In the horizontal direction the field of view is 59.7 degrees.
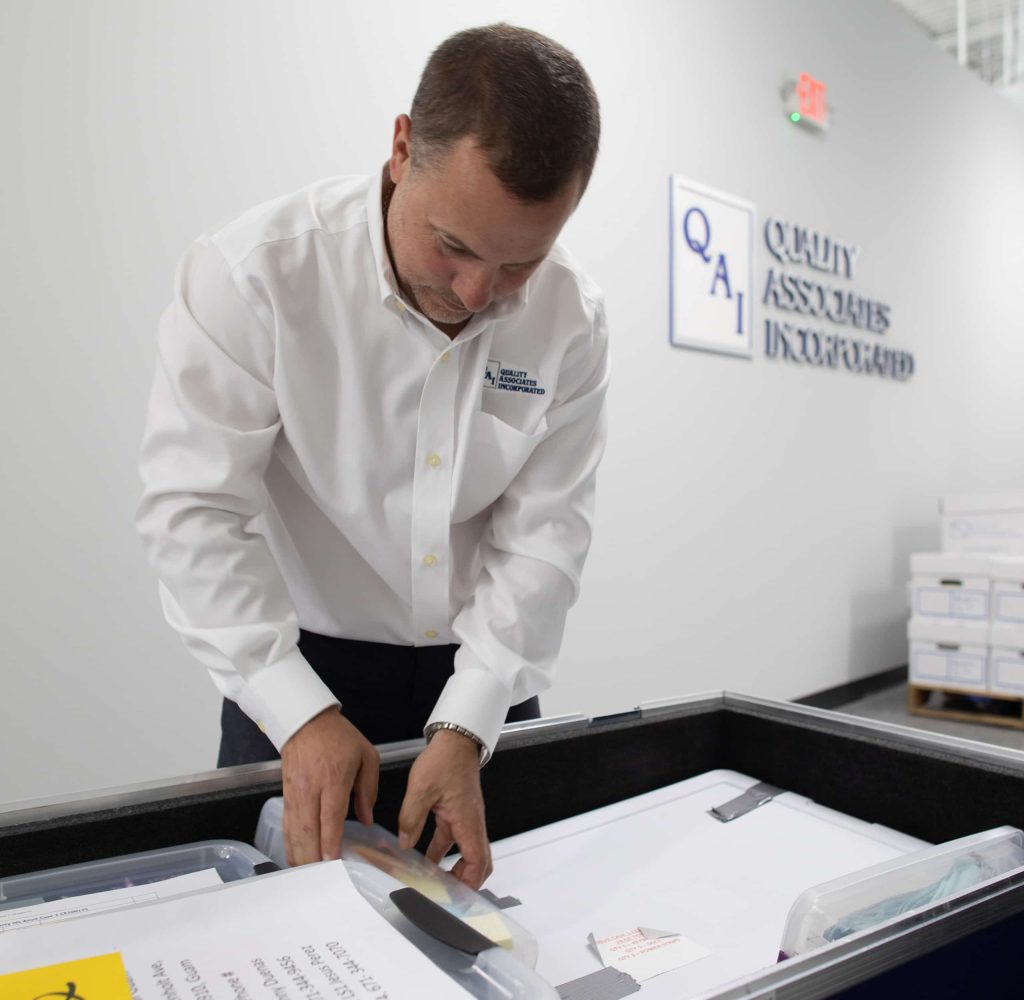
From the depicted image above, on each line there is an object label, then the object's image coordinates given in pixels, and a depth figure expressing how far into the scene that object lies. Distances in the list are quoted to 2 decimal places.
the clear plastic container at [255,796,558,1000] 0.54
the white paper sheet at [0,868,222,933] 0.64
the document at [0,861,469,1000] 0.51
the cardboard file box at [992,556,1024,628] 3.57
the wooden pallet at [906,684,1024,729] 3.69
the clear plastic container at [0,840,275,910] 0.72
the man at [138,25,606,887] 0.81
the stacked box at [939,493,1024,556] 3.87
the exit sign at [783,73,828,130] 3.64
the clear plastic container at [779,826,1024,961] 0.64
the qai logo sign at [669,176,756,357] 3.18
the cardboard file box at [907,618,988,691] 3.70
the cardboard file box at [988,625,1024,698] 3.58
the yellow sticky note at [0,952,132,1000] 0.50
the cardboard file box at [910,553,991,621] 3.68
